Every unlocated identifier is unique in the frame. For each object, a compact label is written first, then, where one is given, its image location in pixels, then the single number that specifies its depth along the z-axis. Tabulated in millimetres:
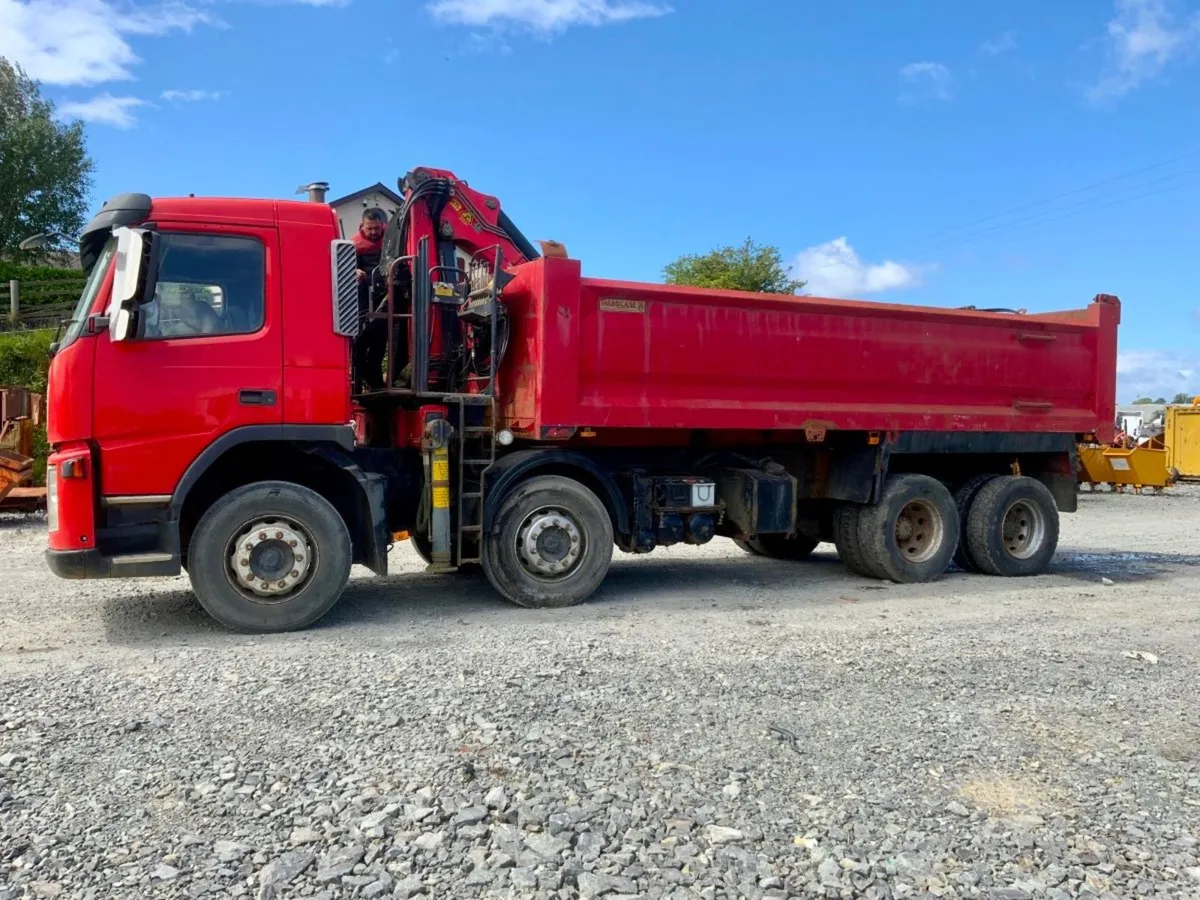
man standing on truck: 7320
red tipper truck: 5895
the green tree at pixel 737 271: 30641
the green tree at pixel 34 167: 45250
